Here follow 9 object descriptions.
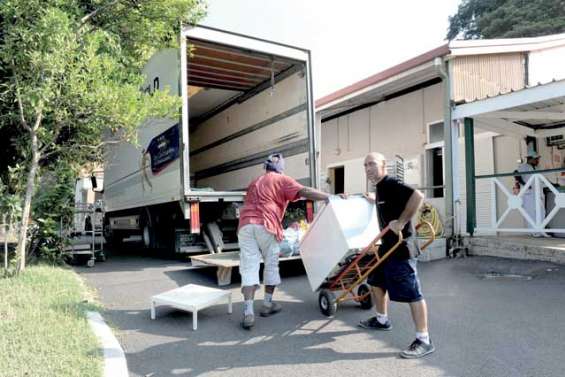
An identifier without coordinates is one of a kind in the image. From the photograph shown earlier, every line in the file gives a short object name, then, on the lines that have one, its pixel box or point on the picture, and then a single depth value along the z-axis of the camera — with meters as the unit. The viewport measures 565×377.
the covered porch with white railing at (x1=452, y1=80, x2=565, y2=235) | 6.91
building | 7.99
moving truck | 7.21
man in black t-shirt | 3.42
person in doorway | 8.10
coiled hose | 8.74
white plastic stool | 4.29
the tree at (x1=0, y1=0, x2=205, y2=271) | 5.32
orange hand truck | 4.22
